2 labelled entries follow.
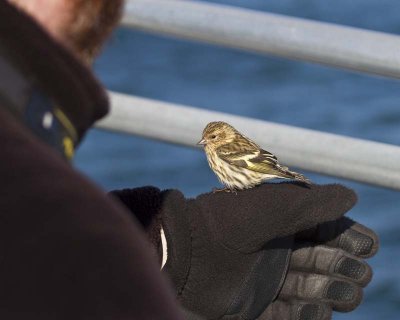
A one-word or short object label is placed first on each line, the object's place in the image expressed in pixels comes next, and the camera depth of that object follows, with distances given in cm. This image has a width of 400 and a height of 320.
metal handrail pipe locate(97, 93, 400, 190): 421
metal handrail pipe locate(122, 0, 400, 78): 423
